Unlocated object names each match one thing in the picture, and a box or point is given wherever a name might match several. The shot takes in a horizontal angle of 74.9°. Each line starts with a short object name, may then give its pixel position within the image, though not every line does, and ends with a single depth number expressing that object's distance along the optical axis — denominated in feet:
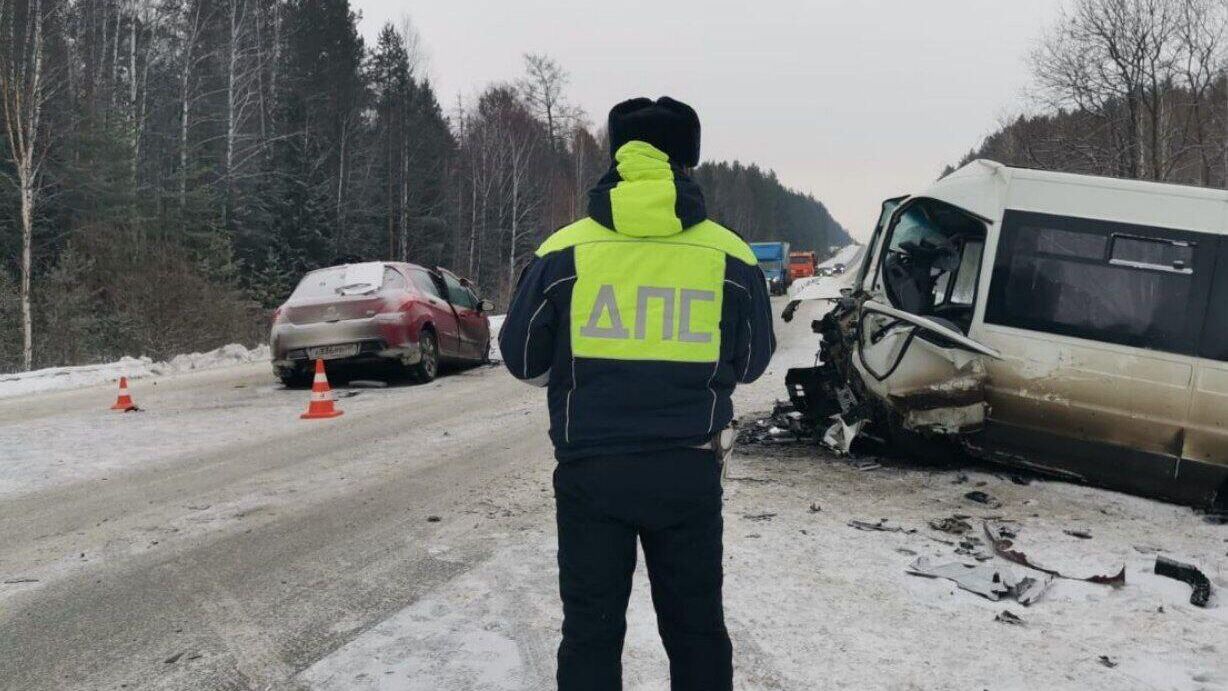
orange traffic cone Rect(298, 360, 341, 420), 27.45
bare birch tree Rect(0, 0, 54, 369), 61.77
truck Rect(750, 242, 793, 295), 140.44
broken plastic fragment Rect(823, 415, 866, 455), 21.31
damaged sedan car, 32.12
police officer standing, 6.91
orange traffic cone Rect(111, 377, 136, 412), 28.68
